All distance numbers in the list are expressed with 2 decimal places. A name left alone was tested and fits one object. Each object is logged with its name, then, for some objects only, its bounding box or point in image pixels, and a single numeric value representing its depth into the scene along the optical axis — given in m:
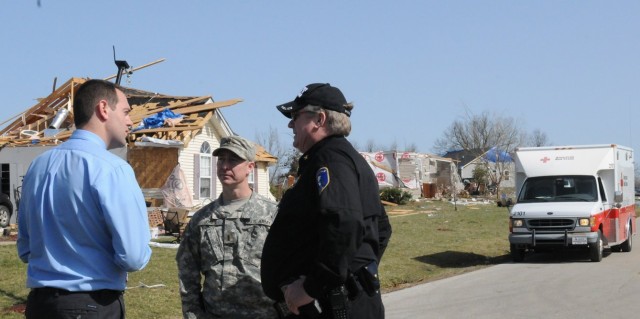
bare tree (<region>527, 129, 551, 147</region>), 99.00
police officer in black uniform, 3.69
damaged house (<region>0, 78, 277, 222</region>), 24.25
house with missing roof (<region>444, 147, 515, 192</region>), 65.62
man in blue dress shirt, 3.70
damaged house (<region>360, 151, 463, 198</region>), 48.81
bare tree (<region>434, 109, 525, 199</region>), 66.55
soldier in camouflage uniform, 4.83
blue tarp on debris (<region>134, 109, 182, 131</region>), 25.42
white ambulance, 16.84
